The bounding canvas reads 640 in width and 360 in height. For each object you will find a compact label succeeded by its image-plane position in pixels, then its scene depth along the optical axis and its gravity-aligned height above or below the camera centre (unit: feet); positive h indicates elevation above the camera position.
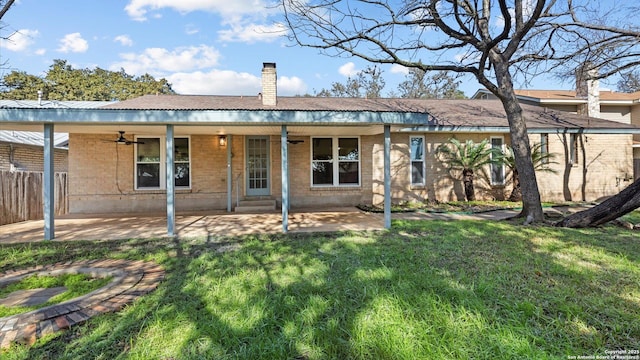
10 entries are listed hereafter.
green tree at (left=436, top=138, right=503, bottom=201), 34.86 +2.66
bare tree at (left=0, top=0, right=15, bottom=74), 23.02 +13.67
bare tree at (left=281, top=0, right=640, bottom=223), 25.04 +12.95
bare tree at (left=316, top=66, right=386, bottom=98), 99.86 +31.82
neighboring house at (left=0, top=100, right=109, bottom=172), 42.39 +5.53
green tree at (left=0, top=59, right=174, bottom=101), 83.87 +30.70
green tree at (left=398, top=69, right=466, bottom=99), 99.05 +30.33
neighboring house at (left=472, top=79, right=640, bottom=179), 53.88 +14.44
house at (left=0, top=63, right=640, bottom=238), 32.24 +2.48
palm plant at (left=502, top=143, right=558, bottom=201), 35.09 +2.02
